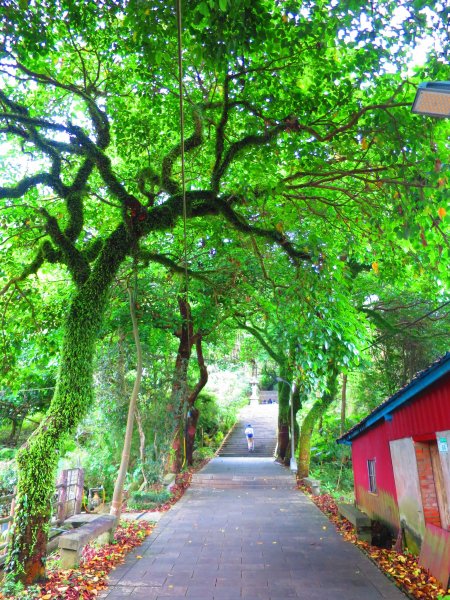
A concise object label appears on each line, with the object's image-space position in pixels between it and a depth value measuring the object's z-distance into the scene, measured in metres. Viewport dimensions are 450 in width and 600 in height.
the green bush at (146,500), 12.53
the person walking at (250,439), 28.14
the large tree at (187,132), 6.03
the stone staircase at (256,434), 28.64
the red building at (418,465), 6.80
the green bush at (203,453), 24.33
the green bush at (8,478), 13.88
